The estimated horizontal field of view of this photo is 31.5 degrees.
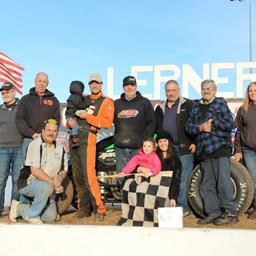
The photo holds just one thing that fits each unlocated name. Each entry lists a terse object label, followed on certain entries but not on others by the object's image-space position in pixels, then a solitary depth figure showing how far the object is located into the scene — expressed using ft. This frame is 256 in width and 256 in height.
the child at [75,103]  18.31
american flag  46.44
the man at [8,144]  20.30
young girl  16.98
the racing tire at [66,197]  19.43
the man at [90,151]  18.12
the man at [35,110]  19.42
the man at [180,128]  18.66
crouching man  17.03
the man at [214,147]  16.98
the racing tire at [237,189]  17.70
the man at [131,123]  18.52
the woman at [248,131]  18.28
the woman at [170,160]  16.47
